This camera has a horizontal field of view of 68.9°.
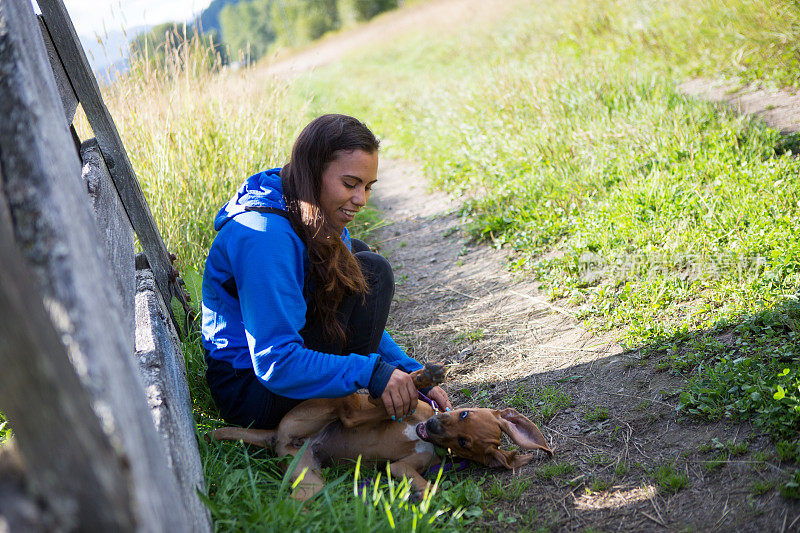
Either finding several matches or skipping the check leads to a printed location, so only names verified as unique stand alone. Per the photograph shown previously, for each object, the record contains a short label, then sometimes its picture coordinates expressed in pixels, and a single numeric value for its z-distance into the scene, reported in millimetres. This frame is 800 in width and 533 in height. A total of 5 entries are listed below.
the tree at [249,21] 79812
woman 2168
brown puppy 2371
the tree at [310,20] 48656
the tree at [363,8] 40156
